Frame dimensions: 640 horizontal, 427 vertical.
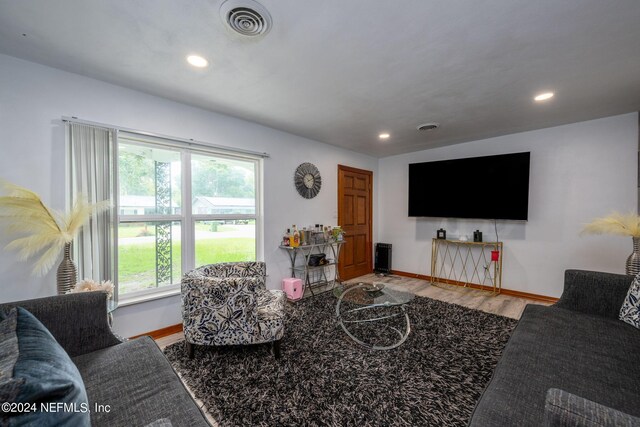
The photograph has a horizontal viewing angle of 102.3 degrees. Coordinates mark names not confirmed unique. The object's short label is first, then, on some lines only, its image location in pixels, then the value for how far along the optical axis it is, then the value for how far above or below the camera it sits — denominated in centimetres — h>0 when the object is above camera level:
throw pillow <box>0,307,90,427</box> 63 -50
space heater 519 -99
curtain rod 215 +74
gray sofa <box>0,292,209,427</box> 108 -84
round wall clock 396 +46
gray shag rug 160 -127
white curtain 216 +18
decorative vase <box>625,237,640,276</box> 250 -50
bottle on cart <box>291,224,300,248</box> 369 -44
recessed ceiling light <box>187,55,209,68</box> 194 +114
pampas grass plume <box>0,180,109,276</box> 180 -11
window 258 -2
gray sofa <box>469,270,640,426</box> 83 -81
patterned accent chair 200 -85
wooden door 473 -19
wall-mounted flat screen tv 370 +35
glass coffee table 247 -126
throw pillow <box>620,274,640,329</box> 176 -68
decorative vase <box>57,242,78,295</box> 194 -49
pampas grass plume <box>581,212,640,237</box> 248 -15
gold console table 402 -91
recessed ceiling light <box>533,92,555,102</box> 254 +114
